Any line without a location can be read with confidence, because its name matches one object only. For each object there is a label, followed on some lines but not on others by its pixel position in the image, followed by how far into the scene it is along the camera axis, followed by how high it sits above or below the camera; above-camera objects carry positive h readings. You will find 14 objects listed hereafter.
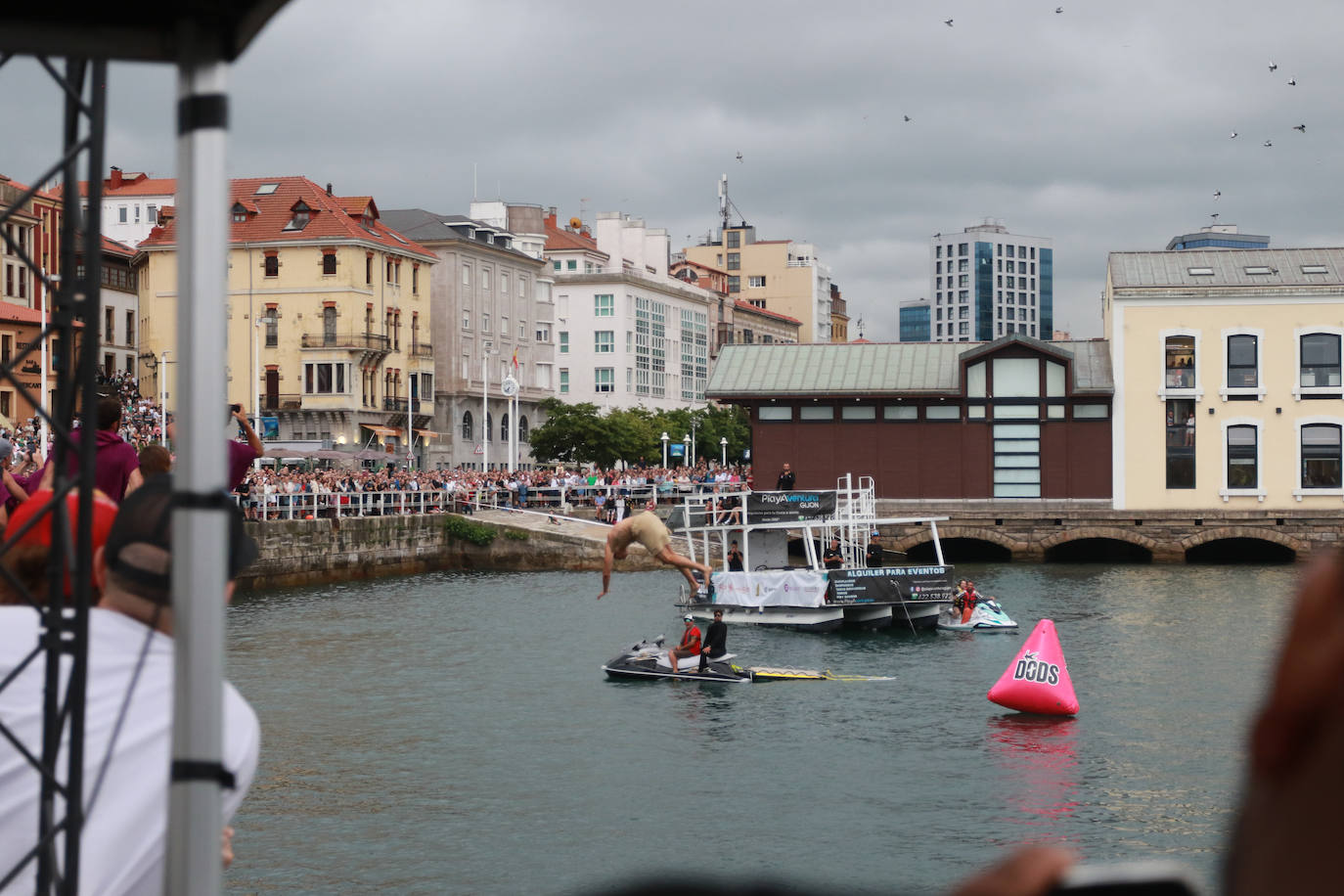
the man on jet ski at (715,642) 31.09 -3.90
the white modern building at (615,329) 127.88 +10.51
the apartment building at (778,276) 186.88 +21.41
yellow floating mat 31.16 -4.57
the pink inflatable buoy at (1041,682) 26.25 -4.00
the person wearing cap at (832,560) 43.38 -3.10
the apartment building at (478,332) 100.25 +8.32
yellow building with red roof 86.75 +7.83
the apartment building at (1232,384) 61.56 +2.58
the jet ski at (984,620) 39.56 -4.45
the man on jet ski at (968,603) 40.16 -4.02
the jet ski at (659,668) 30.89 -4.40
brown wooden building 62.69 +1.21
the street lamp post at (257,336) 80.48 +6.57
